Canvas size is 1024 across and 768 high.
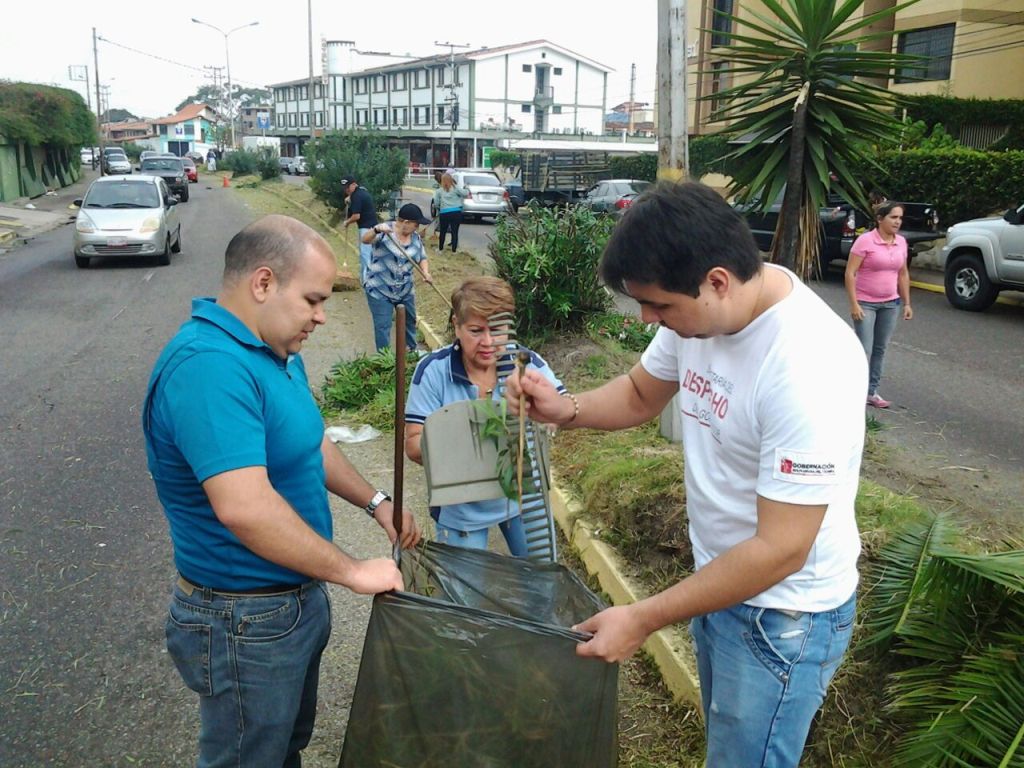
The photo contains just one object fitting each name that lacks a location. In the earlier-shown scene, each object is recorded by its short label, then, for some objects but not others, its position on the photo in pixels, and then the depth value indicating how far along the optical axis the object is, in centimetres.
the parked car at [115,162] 5112
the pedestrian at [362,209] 1211
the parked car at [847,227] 1543
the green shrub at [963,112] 2234
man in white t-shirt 183
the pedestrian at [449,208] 1775
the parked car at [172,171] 3588
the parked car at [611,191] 2272
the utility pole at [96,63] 6545
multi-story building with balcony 6981
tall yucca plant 475
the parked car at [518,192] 2899
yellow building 2452
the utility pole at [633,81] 7713
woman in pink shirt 770
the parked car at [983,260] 1207
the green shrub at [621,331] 817
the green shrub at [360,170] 2239
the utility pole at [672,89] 564
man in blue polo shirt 200
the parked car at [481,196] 2741
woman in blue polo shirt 344
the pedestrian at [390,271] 831
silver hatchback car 1659
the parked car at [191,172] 4950
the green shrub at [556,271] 796
